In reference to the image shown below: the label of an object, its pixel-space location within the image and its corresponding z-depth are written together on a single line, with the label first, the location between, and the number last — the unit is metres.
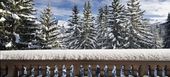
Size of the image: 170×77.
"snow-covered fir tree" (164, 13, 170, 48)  28.05
